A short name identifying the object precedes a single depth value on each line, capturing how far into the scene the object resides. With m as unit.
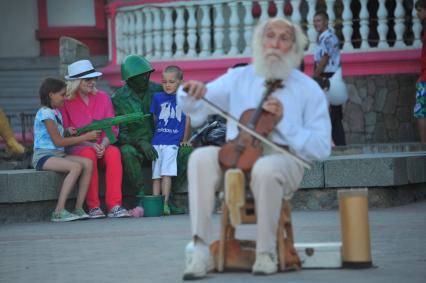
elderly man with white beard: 7.92
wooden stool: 8.05
